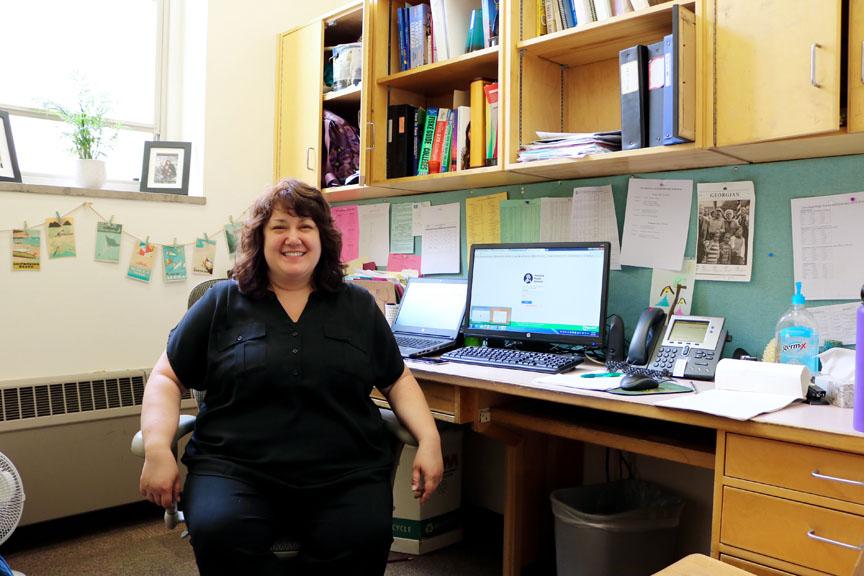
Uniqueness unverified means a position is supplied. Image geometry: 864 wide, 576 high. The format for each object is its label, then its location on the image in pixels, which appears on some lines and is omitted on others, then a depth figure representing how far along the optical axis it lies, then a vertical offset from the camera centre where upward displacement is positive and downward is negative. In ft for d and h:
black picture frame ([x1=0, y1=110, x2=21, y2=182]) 8.11 +1.36
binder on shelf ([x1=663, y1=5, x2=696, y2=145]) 5.32 +1.58
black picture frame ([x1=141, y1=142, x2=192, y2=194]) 9.15 +1.43
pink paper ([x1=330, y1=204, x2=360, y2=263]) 9.87 +0.70
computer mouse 5.09 -0.75
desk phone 5.76 -0.55
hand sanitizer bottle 5.40 -0.42
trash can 6.07 -2.30
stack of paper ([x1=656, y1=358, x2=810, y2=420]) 4.49 -0.76
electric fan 6.28 -2.07
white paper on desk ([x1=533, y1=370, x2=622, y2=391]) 5.31 -0.80
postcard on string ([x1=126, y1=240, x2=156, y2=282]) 8.78 +0.17
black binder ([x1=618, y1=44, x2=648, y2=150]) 5.72 +1.56
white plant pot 8.66 +1.26
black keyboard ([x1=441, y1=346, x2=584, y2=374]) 6.07 -0.73
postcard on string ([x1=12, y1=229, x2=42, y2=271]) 7.91 +0.27
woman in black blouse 4.62 -0.97
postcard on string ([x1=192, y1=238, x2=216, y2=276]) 9.33 +0.26
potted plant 8.68 +1.79
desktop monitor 6.62 -0.11
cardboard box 7.75 -2.65
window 8.84 +2.72
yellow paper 8.10 +0.73
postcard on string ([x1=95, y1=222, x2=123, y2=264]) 8.48 +0.40
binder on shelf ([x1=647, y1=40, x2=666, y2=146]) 5.58 +1.58
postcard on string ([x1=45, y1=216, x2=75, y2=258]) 8.13 +0.43
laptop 7.57 -0.39
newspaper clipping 6.18 +0.48
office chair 4.55 -1.24
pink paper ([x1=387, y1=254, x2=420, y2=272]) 9.12 +0.22
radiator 7.73 -1.91
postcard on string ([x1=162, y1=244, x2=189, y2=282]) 9.05 +0.15
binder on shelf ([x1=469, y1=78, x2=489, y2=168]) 7.23 +1.63
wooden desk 3.97 -1.20
